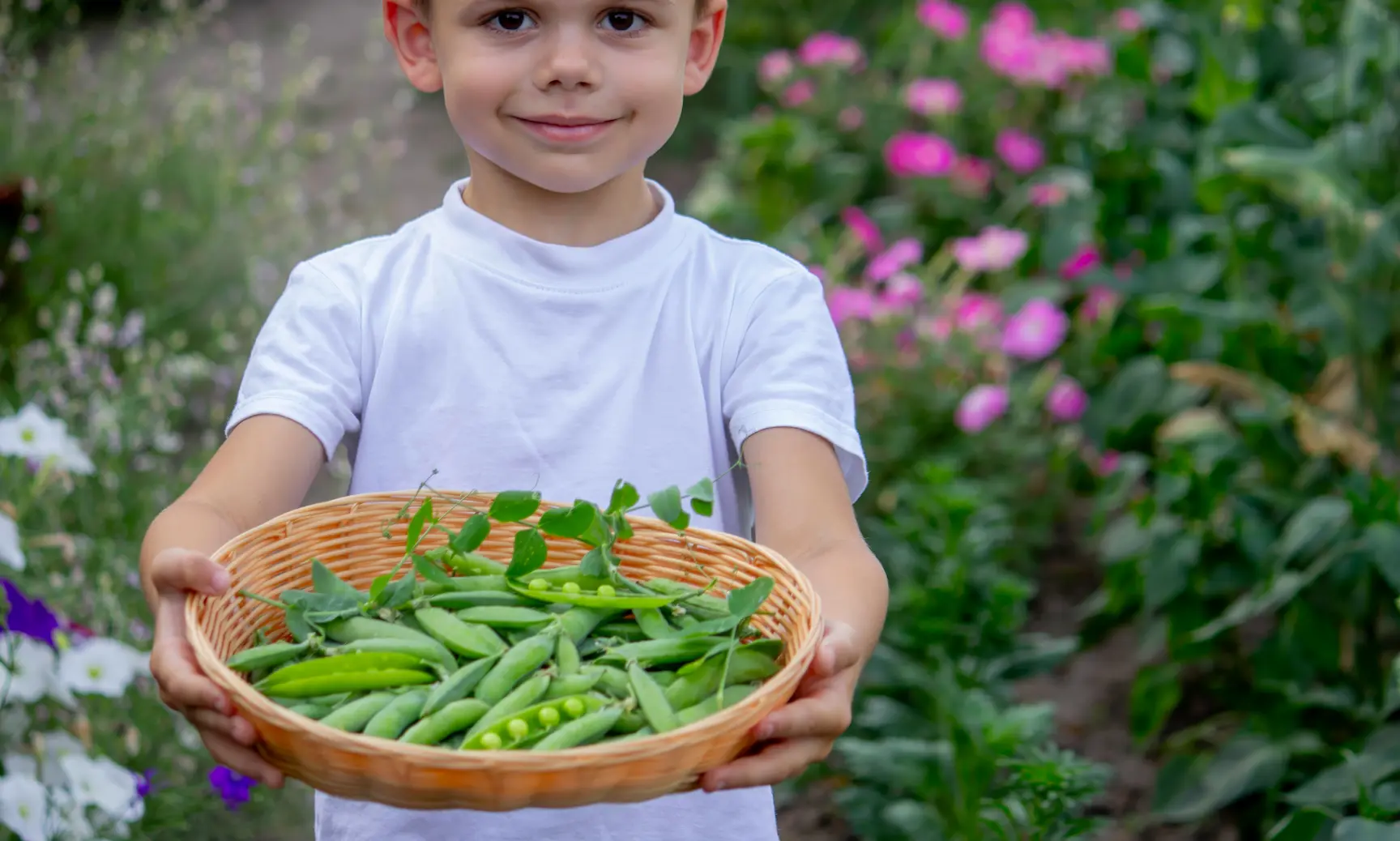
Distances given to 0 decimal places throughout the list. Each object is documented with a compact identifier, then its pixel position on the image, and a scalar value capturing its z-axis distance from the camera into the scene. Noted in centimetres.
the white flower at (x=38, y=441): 231
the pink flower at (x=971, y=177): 476
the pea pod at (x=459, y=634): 149
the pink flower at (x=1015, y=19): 494
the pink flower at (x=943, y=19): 504
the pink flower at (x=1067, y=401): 386
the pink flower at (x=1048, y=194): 430
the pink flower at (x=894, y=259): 413
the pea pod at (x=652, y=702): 136
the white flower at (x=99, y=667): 218
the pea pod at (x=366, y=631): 149
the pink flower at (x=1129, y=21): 470
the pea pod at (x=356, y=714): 136
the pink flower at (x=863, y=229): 433
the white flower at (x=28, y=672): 206
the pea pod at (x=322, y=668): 142
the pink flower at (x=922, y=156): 468
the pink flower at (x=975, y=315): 393
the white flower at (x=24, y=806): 203
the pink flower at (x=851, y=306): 392
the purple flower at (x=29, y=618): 200
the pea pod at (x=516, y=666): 143
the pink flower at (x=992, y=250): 410
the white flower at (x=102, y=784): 211
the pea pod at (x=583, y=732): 134
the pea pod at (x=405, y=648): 144
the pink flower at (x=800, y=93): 517
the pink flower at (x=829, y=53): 518
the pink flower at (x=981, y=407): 367
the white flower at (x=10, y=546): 201
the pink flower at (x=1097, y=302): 402
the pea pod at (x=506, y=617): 152
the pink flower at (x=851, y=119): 513
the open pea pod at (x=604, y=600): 152
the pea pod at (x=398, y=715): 135
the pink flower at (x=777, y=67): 515
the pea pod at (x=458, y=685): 140
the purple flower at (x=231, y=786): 220
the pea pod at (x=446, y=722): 136
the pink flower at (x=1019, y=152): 475
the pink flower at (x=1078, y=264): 399
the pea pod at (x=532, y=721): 135
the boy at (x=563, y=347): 162
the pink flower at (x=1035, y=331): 382
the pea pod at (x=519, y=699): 138
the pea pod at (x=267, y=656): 142
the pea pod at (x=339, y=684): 141
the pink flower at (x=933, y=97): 477
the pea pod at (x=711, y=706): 140
